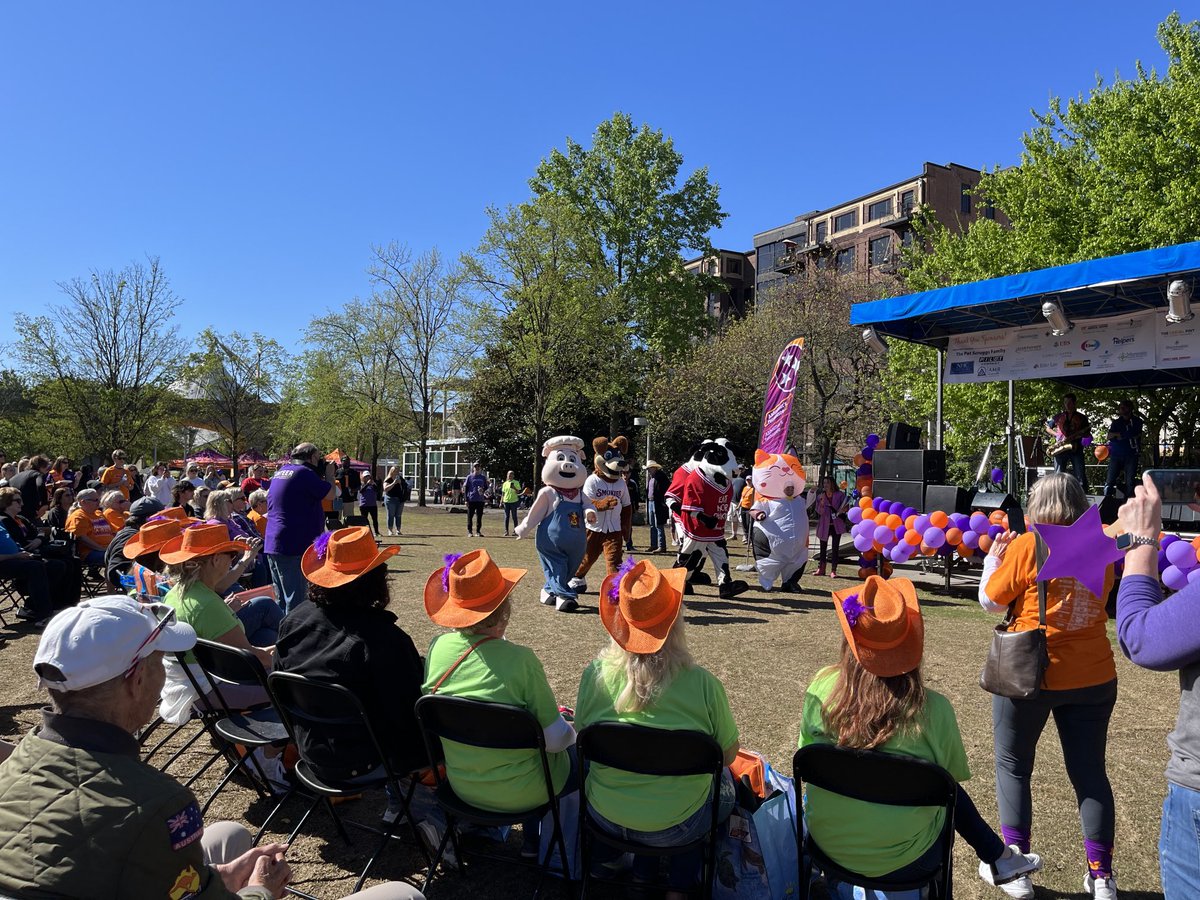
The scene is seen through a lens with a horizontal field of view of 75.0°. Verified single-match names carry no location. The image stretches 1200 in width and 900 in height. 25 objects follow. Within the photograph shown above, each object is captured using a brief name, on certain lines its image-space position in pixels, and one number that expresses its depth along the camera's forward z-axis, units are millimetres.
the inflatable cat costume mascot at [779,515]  9867
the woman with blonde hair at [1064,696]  3049
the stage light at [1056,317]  11051
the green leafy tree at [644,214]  34062
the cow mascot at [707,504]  9445
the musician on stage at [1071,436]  12398
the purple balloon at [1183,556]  7320
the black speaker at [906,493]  11664
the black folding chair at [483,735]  2686
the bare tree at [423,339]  30047
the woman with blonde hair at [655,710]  2650
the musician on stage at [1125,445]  12602
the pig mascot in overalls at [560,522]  8906
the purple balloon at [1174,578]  7122
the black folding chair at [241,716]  3336
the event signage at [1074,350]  11023
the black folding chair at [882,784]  2363
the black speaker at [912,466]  11766
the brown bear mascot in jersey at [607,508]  9094
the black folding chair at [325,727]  2969
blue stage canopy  9812
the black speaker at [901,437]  12664
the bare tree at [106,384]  23609
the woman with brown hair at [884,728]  2492
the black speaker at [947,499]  11211
